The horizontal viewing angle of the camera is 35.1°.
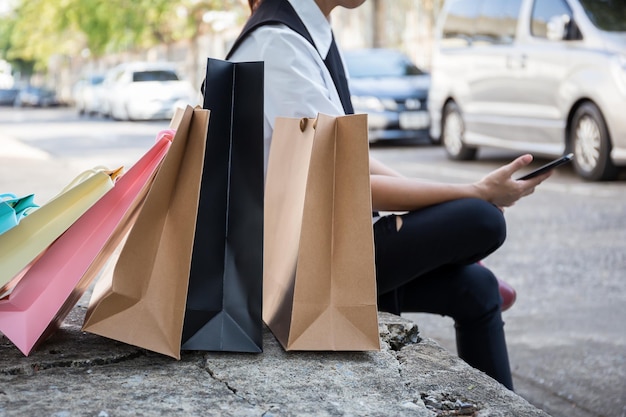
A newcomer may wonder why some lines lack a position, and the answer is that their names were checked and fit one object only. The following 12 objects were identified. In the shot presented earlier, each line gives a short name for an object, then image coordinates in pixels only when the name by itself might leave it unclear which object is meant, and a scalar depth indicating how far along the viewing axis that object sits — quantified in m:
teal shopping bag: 1.96
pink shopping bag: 2.00
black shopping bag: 2.06
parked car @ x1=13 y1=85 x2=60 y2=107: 52.12
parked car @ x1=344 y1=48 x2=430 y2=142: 13.30
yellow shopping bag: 1.97
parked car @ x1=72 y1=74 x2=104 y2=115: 32.09
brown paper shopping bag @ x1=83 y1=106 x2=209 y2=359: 1.96
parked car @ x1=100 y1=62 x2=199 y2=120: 25.42
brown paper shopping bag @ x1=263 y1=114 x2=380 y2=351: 2.03
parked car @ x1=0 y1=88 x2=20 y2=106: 58.25
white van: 8.50
